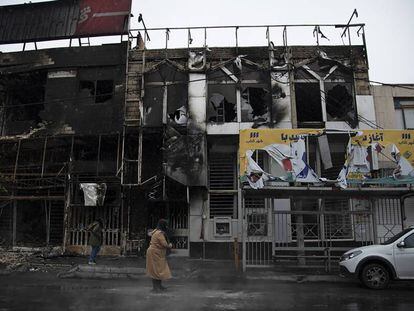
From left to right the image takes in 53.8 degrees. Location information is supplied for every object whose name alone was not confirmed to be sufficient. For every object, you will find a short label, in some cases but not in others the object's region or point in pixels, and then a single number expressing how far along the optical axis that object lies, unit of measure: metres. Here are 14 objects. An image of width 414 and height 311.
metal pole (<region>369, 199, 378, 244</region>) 12.48
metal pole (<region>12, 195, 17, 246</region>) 15.86
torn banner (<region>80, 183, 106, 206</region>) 14.68
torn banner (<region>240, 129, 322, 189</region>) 11.95
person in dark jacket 13.02
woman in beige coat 9.38
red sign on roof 16.80
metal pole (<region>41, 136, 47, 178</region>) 15.04
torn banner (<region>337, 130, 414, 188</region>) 11.96
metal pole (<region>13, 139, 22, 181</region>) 15.20
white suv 9.93
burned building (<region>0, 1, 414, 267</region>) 14.48
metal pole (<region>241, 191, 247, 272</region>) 11.92
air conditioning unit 14.84
